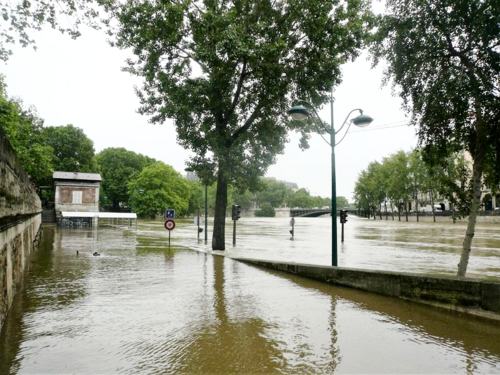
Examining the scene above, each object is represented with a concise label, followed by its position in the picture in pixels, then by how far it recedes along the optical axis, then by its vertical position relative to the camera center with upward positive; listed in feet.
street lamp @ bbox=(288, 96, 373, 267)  33.86 +8.41
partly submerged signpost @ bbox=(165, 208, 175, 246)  61.10 -2.26
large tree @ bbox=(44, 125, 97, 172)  184.85 +31.50
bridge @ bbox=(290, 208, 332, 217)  415.85 -3.45
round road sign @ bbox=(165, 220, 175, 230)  61.30 -2.77
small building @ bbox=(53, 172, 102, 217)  156.46 +6.80
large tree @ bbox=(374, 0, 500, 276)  25.52 +10.73
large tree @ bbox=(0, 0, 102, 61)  23.31 +12.77
